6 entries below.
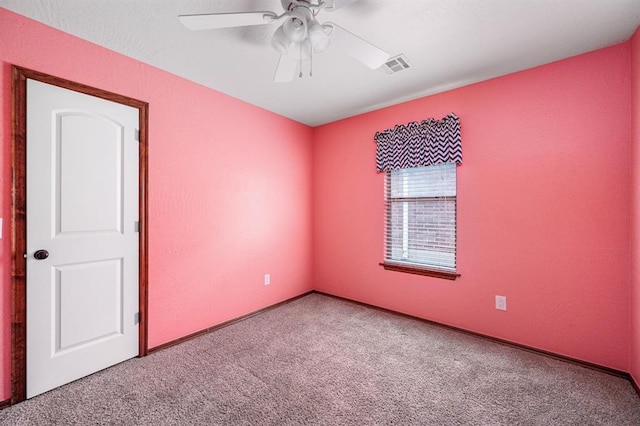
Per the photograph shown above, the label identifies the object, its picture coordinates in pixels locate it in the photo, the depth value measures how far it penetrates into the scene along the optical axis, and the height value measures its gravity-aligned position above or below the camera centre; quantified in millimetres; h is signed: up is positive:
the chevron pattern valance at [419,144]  2854 +739
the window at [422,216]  2963 -49
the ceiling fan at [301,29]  1439 +997
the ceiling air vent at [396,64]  2309 +1258
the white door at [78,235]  1891 -173
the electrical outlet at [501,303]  2592 -841
